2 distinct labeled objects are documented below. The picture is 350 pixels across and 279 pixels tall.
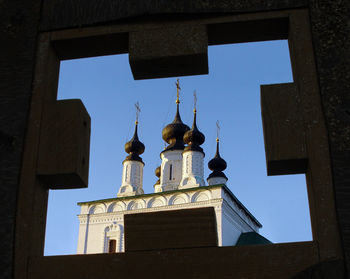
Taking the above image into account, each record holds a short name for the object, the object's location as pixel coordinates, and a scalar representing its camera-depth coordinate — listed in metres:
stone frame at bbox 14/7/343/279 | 1.74
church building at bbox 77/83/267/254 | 25.80
